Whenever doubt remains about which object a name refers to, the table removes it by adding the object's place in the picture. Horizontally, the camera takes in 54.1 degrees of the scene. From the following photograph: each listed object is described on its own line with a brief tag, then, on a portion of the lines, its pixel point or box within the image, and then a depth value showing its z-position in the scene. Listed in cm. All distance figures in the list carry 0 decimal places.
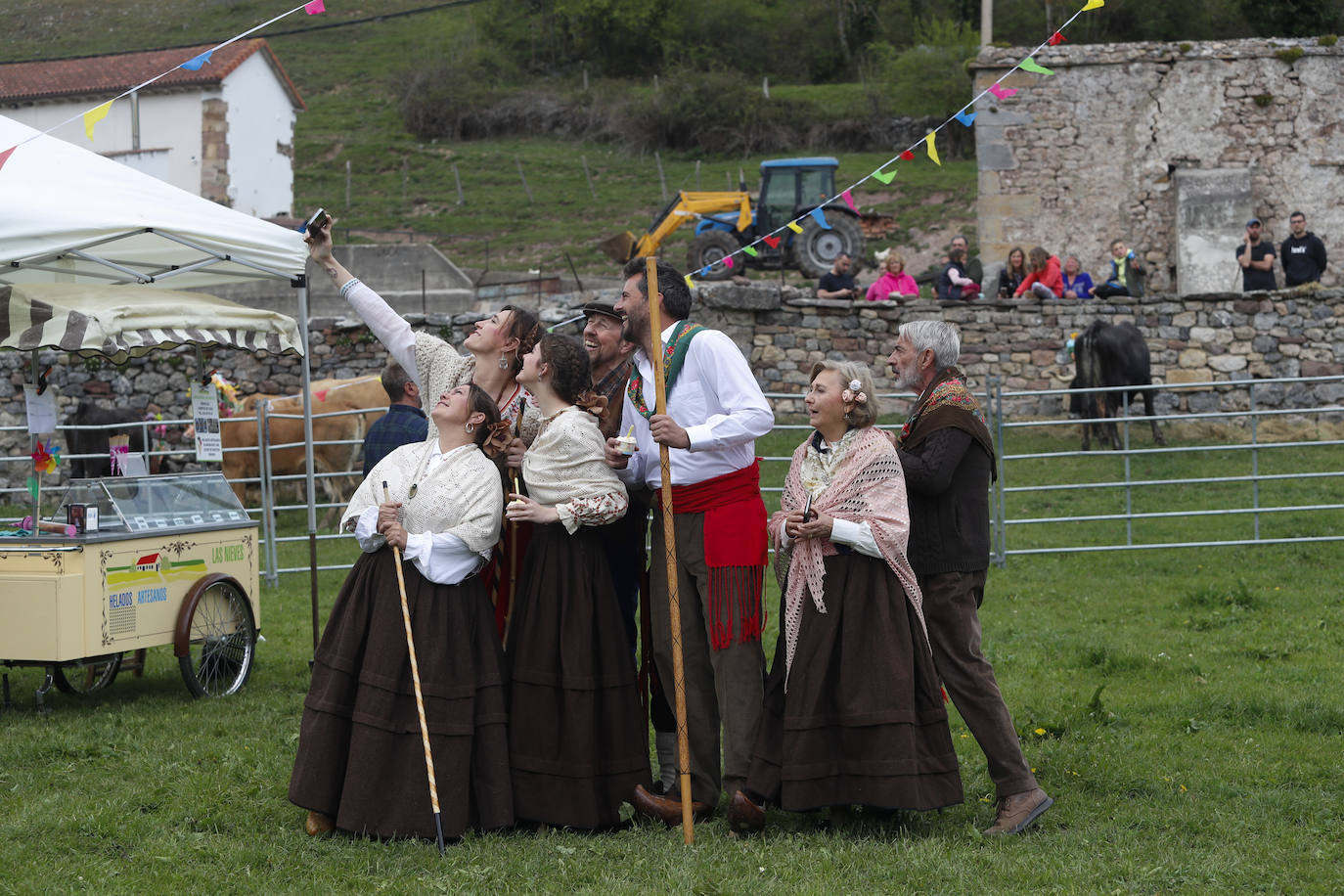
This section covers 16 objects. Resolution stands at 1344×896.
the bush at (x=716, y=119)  3766
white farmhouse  2962
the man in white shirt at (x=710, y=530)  449
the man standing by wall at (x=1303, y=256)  1490
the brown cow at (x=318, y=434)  1282
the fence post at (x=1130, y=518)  930
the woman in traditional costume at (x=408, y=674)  431
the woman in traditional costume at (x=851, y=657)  420
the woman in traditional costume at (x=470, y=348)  484
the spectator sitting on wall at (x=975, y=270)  1866
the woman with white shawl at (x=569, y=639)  445
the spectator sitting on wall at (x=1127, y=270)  1587
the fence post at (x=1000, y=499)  908
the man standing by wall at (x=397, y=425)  713
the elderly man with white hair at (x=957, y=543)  443
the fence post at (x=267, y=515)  970
